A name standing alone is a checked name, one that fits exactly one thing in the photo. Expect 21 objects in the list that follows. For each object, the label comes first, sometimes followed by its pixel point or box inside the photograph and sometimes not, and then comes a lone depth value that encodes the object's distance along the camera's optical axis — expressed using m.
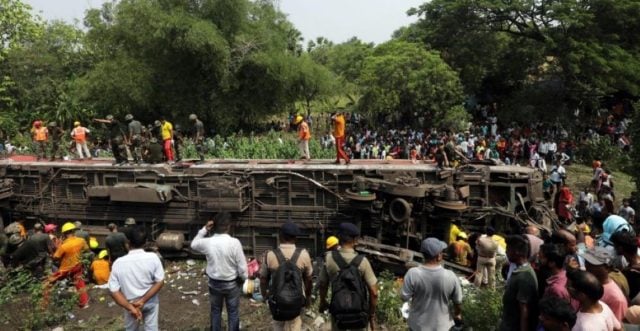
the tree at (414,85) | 23.59
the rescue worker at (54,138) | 14.59
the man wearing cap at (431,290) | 4.86
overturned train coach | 11.31
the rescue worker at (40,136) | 15.74
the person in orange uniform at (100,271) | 10.70
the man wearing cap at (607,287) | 4.41
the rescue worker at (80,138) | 15.19
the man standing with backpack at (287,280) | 5.21
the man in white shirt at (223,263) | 5.95
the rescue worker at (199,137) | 13.56
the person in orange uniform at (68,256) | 8.99
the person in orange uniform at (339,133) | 12.56
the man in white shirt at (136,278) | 5.35
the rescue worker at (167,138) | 13.64
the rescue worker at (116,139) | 13.27
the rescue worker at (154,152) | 13.47
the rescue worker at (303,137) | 13.59
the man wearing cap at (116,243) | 9.33
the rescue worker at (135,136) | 13.52
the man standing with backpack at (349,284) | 4.95
